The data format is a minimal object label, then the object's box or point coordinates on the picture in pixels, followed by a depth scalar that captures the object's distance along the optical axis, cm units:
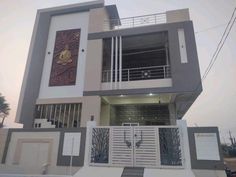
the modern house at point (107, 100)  616
